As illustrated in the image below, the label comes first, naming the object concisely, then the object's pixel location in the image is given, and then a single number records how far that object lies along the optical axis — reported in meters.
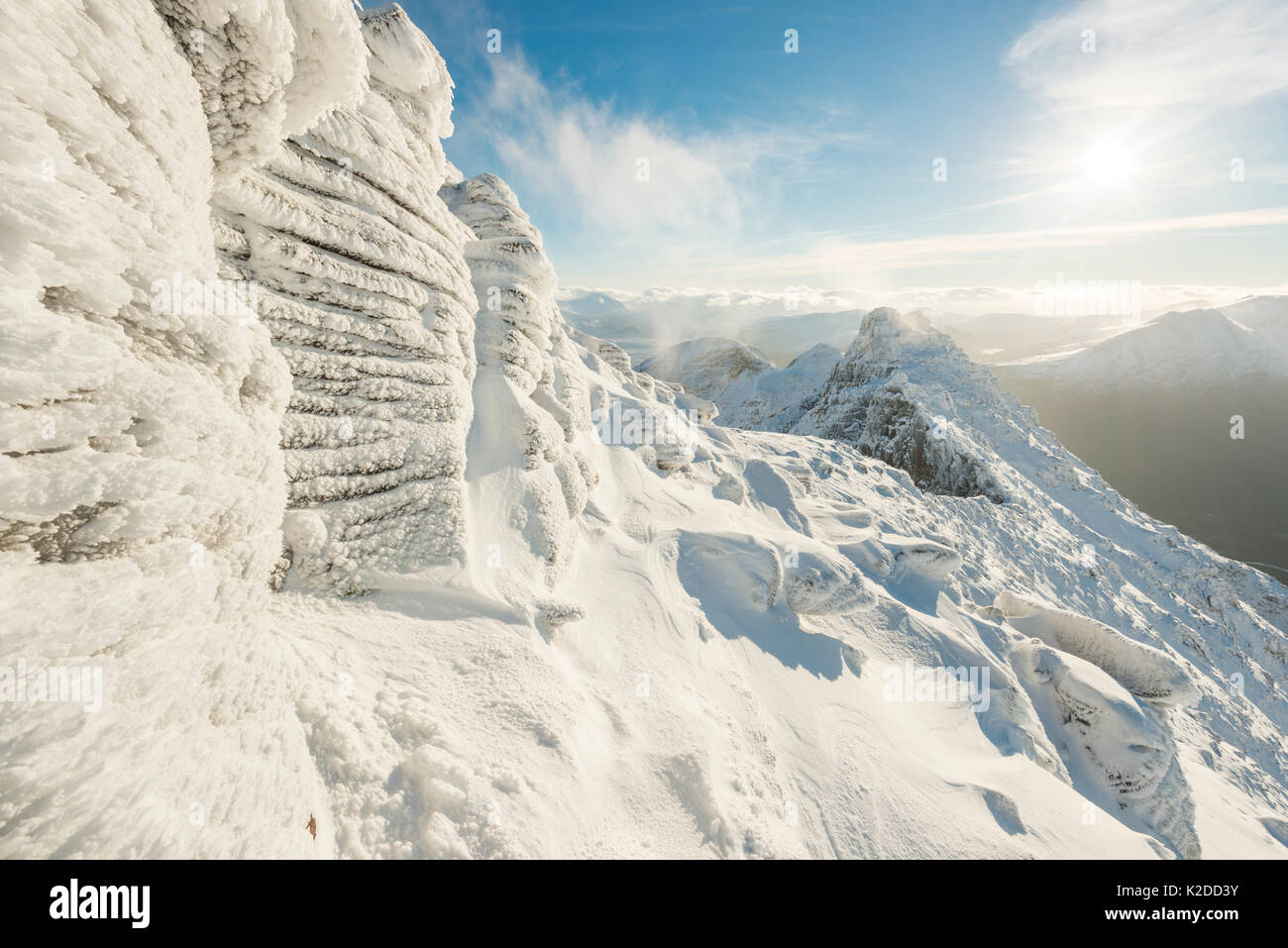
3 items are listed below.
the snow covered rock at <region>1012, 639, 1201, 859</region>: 8.59
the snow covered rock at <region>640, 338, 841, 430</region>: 53.12
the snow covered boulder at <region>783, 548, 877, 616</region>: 8.60
